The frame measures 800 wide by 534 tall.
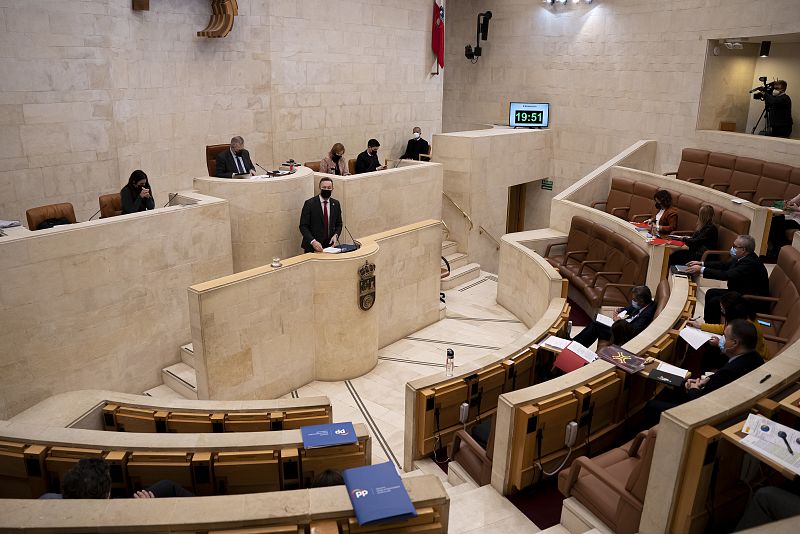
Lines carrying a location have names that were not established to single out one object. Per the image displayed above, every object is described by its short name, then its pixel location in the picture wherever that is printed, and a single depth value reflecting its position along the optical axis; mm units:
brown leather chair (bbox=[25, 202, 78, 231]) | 6938
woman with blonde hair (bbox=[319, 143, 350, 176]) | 9938
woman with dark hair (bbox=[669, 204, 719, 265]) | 8406
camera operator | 11375
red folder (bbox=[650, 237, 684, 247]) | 8139
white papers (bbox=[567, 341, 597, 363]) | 5364
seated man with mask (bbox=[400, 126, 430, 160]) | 13414
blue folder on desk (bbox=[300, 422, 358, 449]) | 4102
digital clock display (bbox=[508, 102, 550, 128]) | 14922
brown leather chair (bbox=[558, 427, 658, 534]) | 3601
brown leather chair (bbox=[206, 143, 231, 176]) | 9690
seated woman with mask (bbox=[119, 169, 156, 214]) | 7391
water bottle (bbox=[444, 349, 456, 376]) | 5684
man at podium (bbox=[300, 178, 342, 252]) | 8250
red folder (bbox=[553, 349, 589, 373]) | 5297
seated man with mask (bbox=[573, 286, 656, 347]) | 6414
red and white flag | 13951
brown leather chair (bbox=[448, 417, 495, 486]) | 4625
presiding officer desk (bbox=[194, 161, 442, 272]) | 8445
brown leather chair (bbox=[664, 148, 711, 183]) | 11641
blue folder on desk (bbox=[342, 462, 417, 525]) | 3080
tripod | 11730
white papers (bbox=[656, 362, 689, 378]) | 4770
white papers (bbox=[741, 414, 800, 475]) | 2969
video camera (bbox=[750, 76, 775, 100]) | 11635
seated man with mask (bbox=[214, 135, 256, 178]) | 8781
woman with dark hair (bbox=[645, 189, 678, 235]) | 9016
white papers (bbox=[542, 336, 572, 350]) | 5718
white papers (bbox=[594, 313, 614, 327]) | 6528
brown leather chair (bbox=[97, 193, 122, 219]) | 7707
